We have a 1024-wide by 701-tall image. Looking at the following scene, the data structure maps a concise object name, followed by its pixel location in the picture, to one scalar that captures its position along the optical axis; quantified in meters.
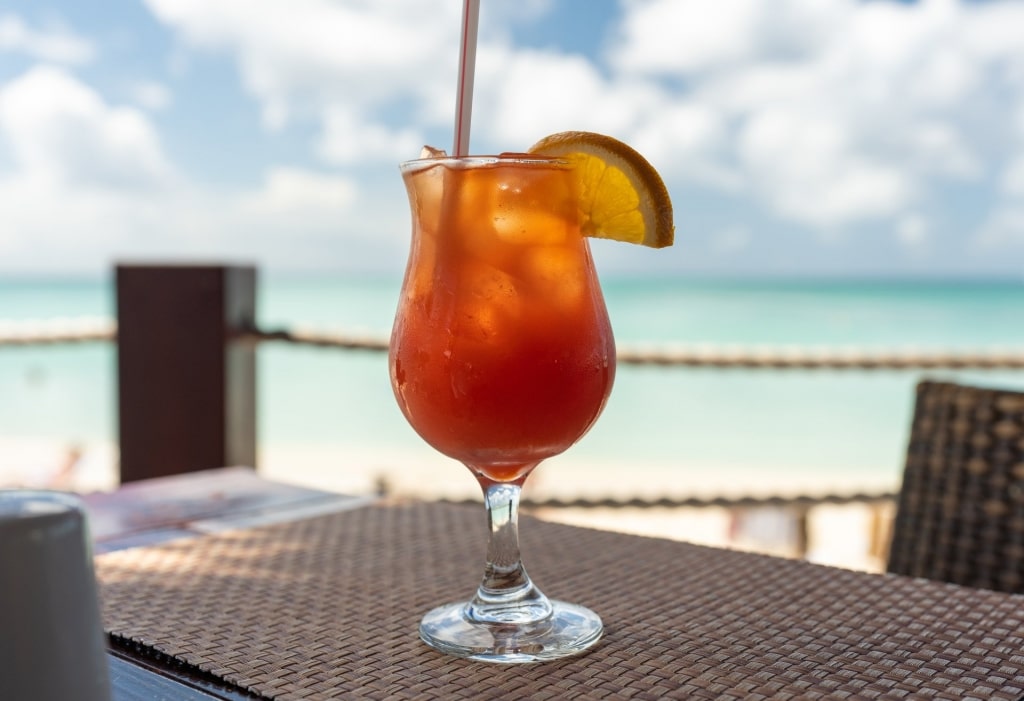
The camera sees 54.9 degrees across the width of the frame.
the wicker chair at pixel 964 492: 1.34
